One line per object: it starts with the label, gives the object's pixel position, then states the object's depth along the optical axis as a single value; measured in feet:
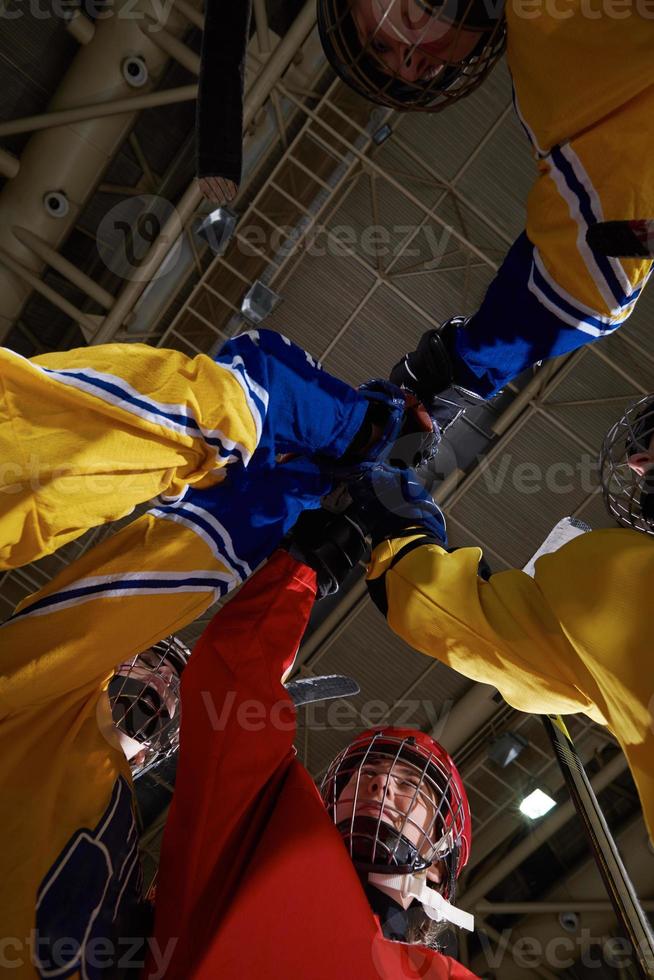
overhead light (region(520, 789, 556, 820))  23.22
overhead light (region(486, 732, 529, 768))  24.61
